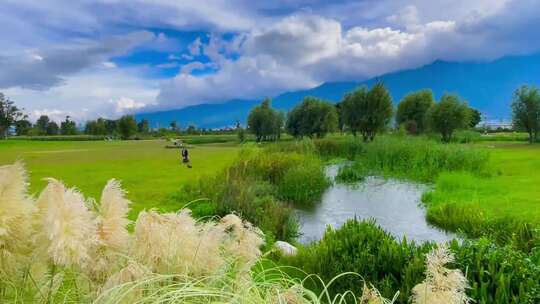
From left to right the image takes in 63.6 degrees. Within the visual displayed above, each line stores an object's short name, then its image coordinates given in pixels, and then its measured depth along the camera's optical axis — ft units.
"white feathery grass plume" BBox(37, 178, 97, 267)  4.23
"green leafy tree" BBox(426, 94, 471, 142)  140.97
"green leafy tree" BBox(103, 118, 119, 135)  281.33
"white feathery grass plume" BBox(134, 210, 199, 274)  5.14
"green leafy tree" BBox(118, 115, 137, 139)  251.19
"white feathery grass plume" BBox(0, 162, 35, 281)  4.52
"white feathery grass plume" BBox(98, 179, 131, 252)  4.92
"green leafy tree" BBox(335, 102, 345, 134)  214.24
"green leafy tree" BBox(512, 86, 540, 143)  142.92
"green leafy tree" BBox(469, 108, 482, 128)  233.47
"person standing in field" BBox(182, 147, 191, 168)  80.12
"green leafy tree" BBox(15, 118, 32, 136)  223.49
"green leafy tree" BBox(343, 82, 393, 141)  152.97
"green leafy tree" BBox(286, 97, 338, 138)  178.91
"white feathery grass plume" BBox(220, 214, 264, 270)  6.05
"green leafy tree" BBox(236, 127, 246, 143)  198.23
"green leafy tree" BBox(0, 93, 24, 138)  196.36
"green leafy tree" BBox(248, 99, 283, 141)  194.18
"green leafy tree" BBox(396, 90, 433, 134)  177.07
